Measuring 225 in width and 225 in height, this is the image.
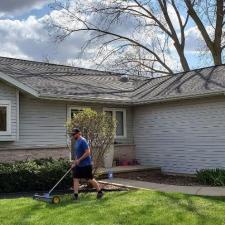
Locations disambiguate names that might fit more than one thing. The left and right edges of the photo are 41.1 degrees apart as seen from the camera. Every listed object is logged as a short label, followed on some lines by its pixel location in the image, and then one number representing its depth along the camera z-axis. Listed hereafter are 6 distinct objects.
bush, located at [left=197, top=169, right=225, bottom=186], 9.01
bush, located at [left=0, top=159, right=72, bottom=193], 8.10
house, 9.88
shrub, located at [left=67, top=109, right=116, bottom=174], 8.60
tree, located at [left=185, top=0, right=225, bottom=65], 19.76
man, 7.22
